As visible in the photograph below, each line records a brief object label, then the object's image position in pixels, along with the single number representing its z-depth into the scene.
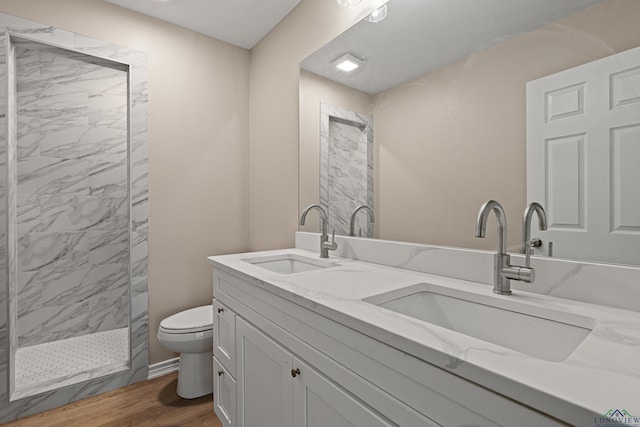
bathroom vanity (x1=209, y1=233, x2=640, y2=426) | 0.48
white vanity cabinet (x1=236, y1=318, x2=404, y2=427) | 0.79
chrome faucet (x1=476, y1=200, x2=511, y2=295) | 0.90
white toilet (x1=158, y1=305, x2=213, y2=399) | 1.83
